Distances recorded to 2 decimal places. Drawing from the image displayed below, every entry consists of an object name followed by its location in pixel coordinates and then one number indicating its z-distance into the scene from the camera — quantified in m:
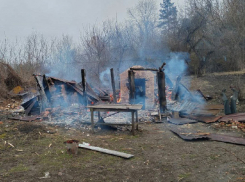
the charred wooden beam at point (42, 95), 11.59
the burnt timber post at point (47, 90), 12.09
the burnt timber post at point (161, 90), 11.73
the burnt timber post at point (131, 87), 12.24
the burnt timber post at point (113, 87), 13.18
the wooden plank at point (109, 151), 5.70
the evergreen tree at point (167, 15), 37.53
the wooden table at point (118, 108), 7.83
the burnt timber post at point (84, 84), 11.09
